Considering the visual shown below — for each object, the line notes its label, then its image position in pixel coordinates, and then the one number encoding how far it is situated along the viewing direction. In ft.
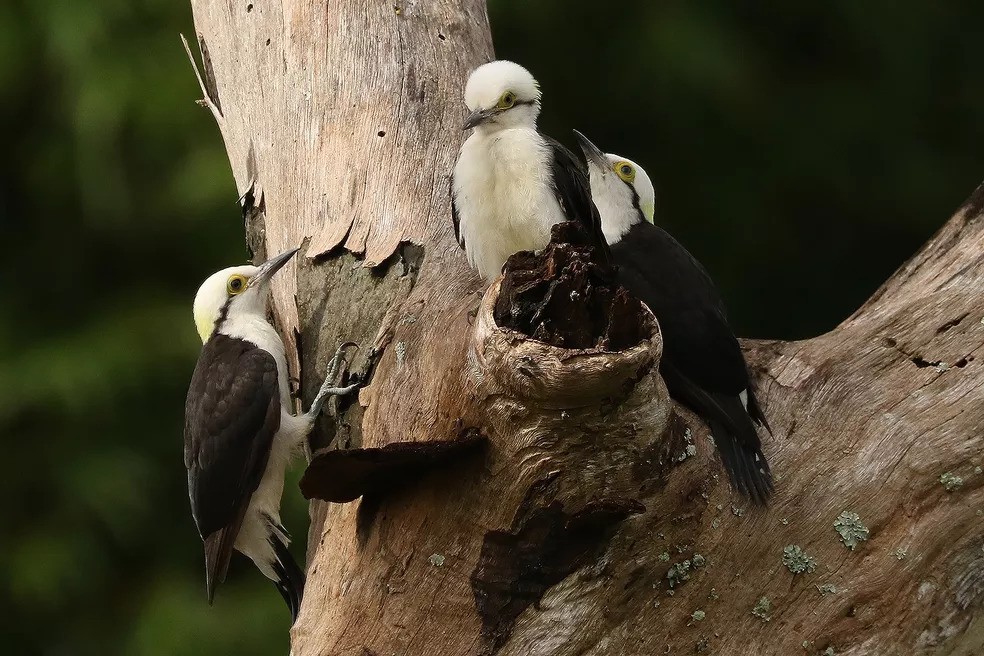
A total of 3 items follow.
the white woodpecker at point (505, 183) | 28.07
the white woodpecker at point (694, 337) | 24.06
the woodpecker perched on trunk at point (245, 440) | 31.45
